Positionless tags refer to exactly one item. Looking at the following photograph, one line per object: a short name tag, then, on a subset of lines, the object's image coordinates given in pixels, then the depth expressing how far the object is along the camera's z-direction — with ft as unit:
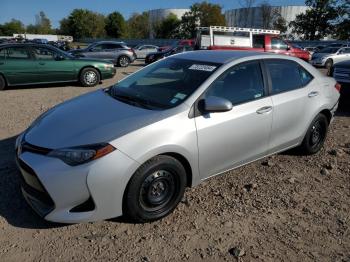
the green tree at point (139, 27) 352.69
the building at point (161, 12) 411.17
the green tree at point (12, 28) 365.81
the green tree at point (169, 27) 289.33
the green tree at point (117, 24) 317.63
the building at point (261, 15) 242.91
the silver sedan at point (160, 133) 10.34
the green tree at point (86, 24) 330.13
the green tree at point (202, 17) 257.55
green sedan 35.53
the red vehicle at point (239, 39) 52.49
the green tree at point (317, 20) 192.54
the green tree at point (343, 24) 185.88
